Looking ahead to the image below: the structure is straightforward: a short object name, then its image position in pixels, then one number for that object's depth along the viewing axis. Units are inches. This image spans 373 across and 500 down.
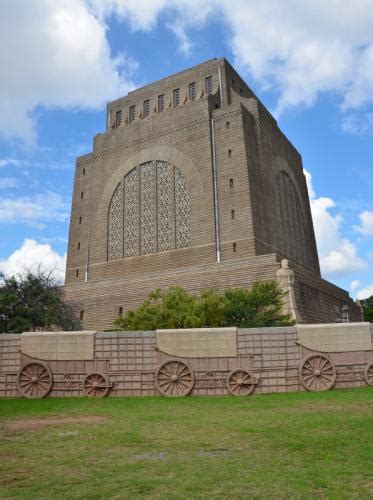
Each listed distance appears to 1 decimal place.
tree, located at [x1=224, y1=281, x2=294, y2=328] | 668.1
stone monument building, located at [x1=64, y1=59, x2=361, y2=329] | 995.3
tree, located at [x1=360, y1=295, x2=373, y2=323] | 1819.6
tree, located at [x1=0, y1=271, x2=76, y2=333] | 850.1
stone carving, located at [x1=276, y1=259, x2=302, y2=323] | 820.1
